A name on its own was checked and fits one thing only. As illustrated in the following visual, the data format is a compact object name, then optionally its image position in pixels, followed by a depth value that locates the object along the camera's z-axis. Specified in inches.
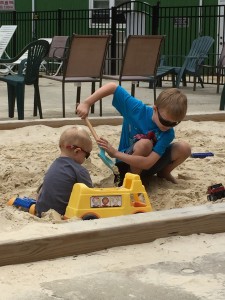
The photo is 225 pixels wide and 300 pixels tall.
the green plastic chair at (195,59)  565.3
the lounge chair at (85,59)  363.3
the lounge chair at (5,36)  624.3
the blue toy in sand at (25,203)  169.0
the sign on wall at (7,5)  899.7
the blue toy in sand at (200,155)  237.6
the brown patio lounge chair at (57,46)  706.8
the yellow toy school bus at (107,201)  156.2
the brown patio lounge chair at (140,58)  377.7
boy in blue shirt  181.9
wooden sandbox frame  131.1
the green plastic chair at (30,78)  353.1
